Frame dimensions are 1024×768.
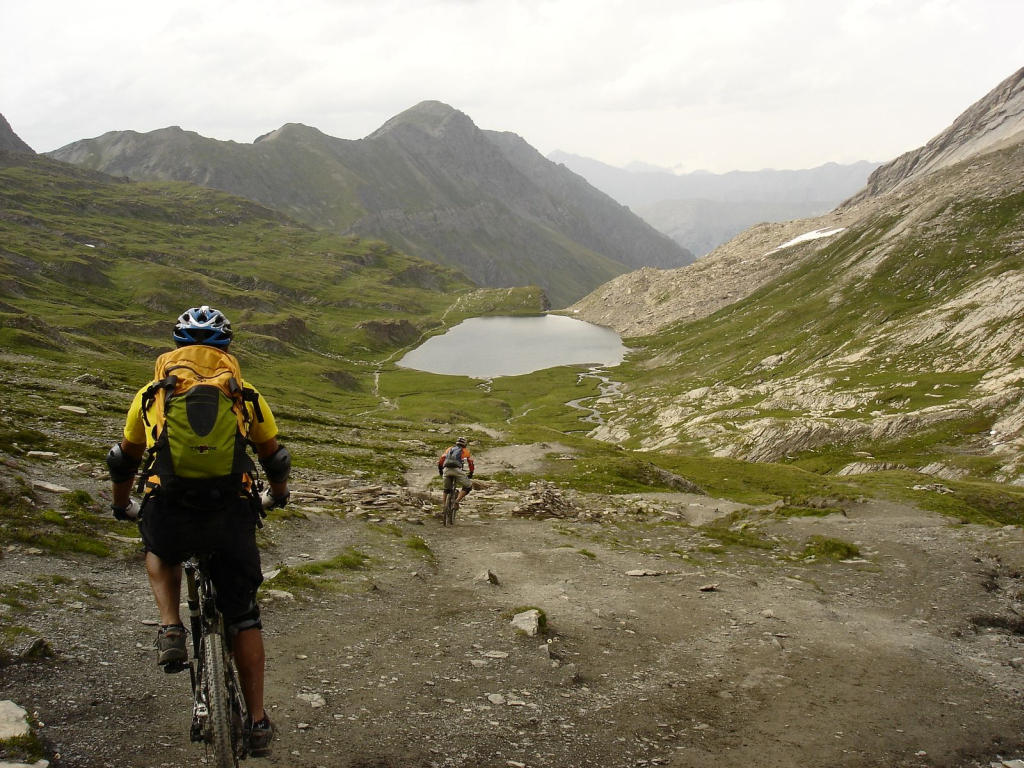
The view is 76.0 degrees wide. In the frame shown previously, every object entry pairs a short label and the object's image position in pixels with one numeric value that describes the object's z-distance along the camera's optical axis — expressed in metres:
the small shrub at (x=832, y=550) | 28.17
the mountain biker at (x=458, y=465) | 28.88
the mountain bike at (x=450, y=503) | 29.22
